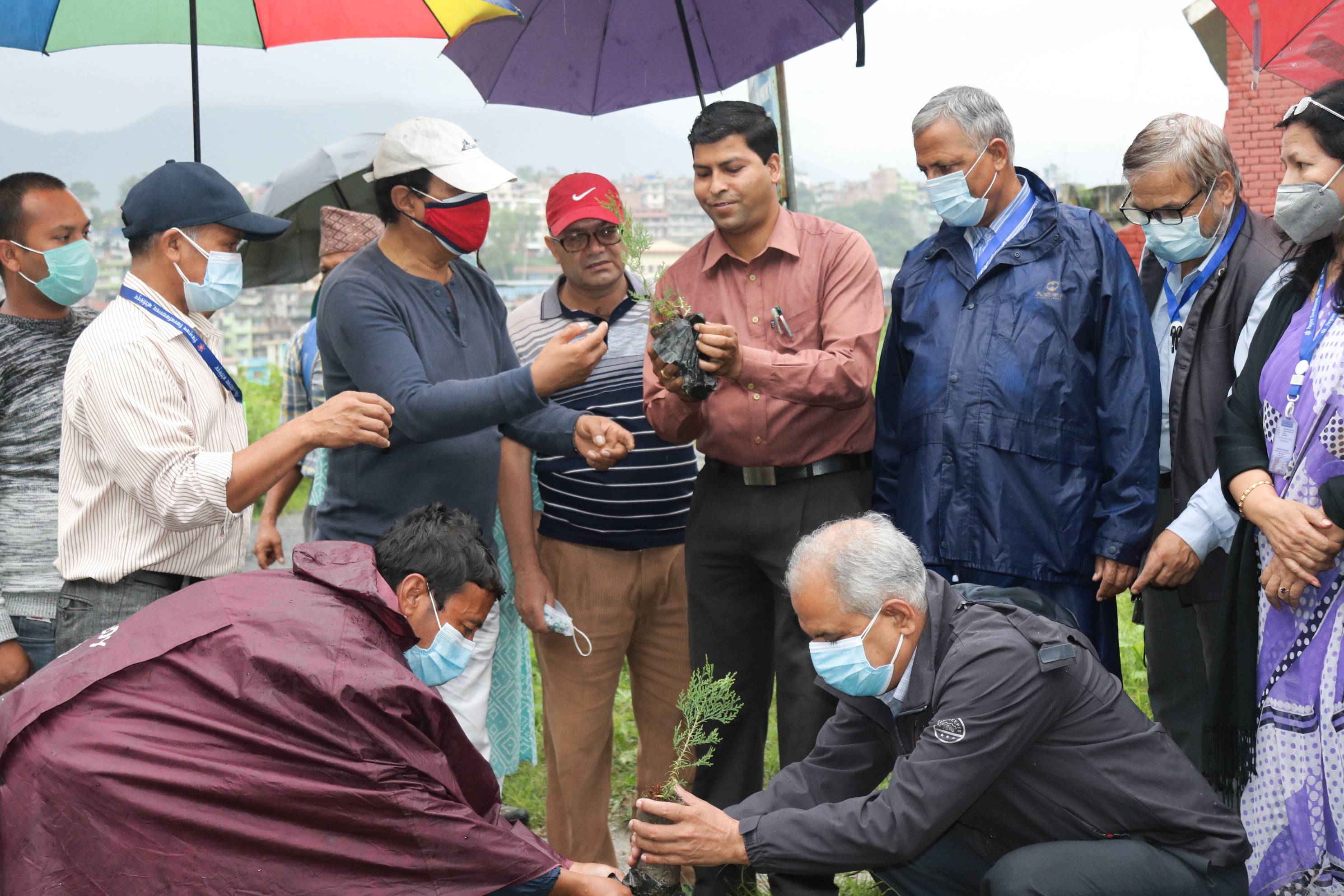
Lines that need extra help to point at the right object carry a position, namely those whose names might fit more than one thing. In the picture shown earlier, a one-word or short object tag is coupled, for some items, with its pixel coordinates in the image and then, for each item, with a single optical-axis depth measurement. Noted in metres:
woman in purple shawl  2.85
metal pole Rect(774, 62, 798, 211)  5.04
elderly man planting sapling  2.72
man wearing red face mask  3.39
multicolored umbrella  3.95
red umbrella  3.18
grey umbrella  7.21
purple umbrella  4.40
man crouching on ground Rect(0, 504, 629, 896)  2.35
